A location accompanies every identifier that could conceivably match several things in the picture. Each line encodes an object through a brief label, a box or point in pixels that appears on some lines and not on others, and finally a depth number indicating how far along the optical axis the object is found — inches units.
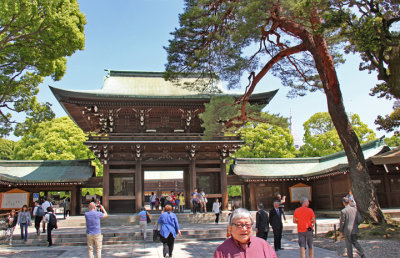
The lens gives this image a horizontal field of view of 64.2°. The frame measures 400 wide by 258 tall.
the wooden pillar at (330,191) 805.9
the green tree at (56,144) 1222.9
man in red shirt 293.1
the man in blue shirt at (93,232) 304.7
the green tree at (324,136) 1341.0
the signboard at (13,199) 796.0
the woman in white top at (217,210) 666.8
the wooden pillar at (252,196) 892.0
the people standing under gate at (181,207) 796.1
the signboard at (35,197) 839.8
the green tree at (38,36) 413.4
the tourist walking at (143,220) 473.4
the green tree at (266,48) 419.6
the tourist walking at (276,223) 367.9
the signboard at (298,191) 896.6
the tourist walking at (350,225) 295.1
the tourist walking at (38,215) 508.4
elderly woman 115.2
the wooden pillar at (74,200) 839.7
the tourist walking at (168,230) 306.2
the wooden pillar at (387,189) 734.9
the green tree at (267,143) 1343.4
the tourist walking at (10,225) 476.1
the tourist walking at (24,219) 479.2
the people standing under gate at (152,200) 856.3
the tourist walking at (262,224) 345.4
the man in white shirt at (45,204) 560.4
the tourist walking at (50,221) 453.7
